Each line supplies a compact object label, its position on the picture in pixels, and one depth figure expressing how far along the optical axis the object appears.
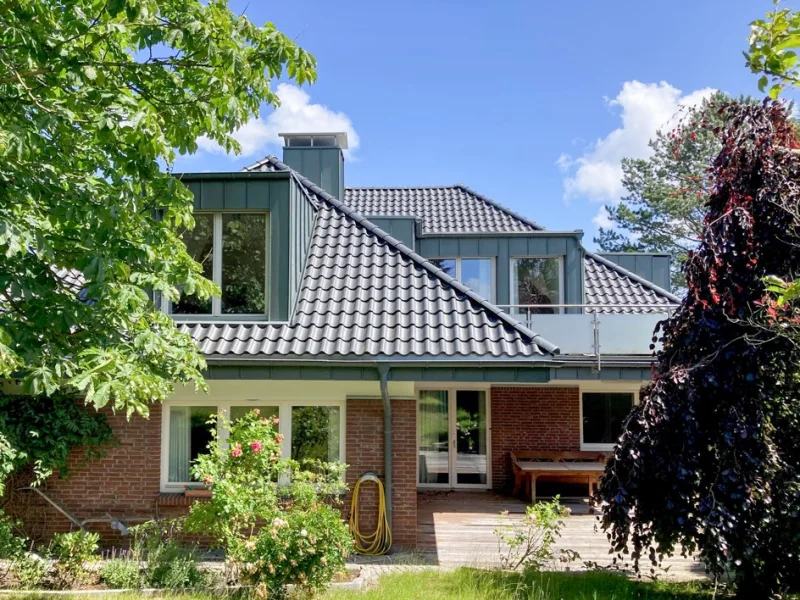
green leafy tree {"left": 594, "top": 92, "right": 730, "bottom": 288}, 34.50
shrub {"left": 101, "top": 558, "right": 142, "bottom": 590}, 6.68
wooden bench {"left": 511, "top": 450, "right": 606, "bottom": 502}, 12.43
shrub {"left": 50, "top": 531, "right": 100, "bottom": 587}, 6.80
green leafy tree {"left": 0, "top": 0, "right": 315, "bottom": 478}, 4.59
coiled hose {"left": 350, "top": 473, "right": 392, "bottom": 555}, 8.18
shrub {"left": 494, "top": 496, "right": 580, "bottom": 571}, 6.96
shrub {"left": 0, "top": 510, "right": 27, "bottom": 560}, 7.07
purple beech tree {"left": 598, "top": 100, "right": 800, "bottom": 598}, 5.87
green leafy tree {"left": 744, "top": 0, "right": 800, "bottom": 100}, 2.63
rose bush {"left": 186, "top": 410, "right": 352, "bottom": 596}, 6.16
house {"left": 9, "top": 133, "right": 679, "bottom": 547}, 7.82
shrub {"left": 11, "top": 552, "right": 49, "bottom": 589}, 6.73
